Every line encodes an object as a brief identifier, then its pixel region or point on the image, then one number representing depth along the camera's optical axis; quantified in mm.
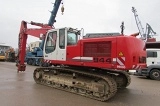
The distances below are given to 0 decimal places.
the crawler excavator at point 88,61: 4158
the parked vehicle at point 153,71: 8299
